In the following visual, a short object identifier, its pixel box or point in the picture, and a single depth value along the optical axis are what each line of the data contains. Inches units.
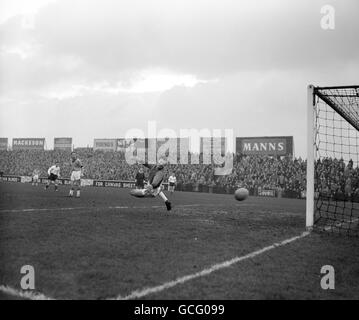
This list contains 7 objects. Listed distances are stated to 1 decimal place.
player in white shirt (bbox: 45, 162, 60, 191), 946.1
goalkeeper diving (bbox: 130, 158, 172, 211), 504.4
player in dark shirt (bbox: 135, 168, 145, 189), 948.6
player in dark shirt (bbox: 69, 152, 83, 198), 731.4
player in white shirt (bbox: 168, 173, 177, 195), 1135.3
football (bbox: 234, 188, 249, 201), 473.7
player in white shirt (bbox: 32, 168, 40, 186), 1350.9
